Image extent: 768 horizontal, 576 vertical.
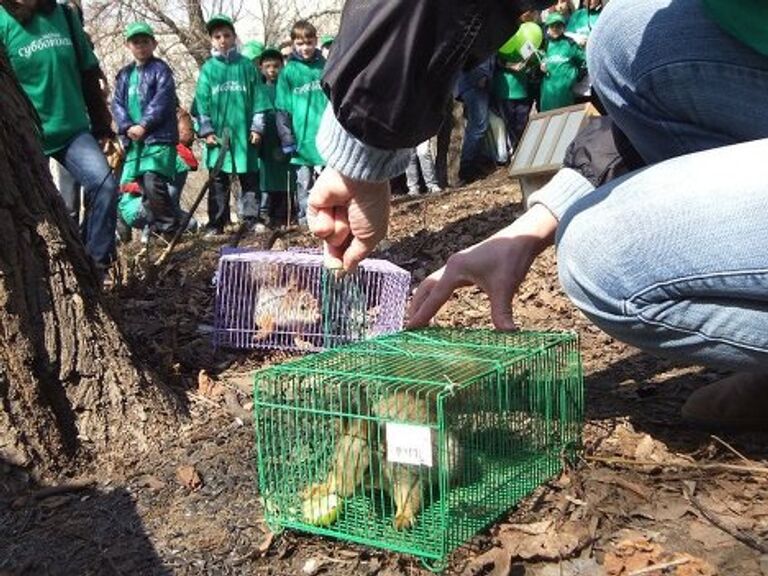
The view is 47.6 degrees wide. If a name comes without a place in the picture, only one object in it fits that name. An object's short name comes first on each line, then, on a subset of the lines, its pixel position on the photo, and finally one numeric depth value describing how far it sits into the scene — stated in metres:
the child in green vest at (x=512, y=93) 8.23
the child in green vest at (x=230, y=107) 7.75
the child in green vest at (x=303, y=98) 7.42
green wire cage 1.61
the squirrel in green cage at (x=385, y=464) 1.62
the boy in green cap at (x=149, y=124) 6.88
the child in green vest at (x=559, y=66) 7.88
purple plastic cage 3.46
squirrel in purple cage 3.51
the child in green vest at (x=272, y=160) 7.86
